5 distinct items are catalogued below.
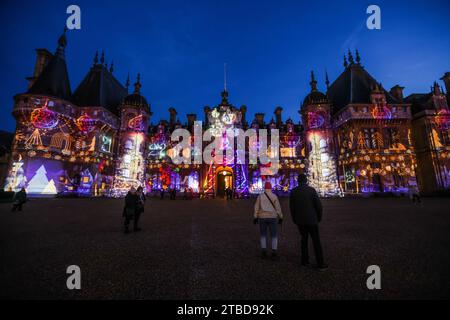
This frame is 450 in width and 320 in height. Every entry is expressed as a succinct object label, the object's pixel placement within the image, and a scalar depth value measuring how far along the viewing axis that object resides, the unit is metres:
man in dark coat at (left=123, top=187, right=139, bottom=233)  6.57
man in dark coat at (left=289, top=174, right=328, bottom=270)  3.57
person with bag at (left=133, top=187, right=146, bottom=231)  6.91
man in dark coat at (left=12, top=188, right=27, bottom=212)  11.12
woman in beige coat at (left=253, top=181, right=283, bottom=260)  4.10
